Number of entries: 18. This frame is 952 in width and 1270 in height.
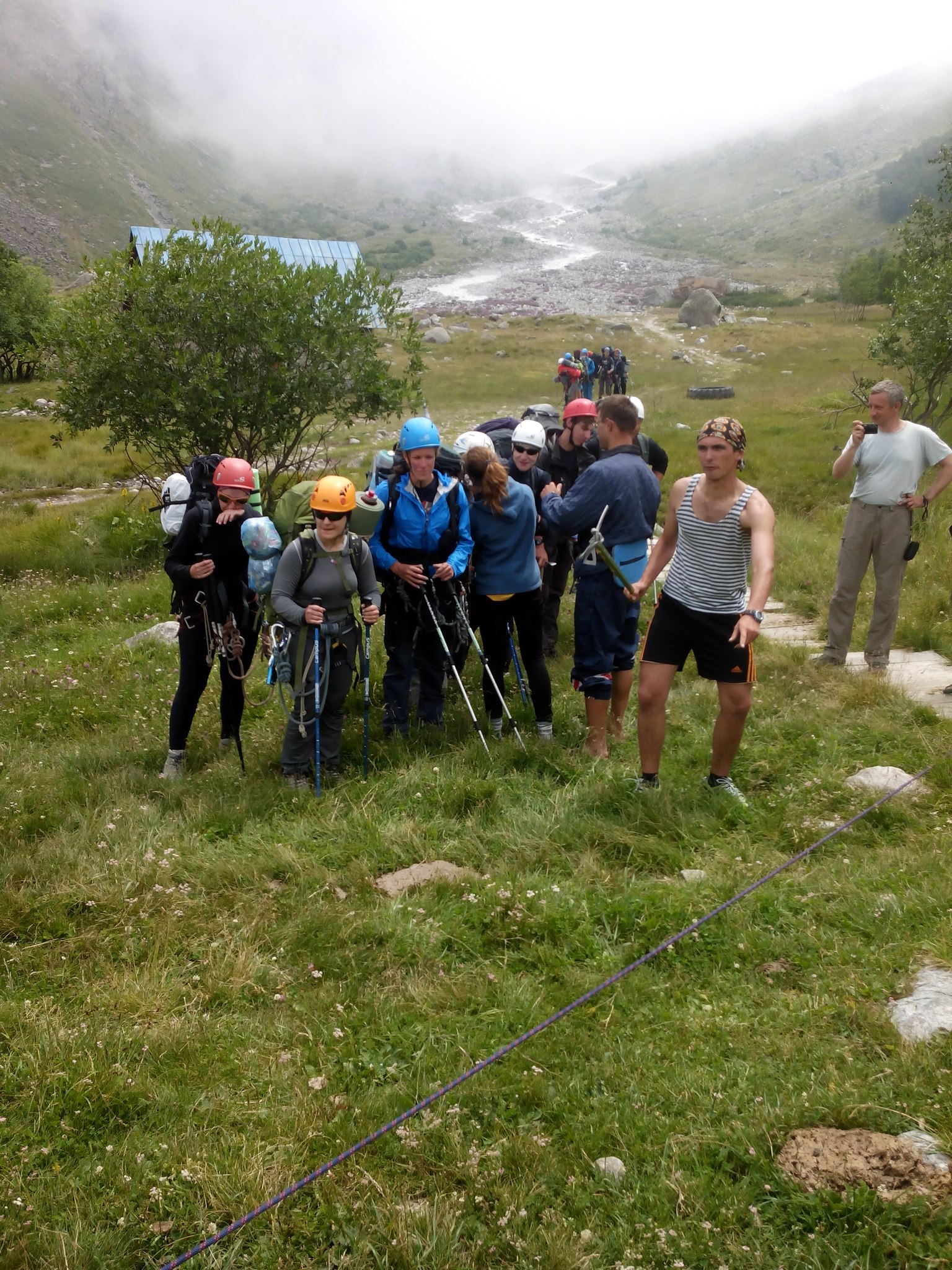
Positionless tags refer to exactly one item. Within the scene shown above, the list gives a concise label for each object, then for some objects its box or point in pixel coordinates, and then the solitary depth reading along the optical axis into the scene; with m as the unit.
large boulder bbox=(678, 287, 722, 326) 62.66
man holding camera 7.38
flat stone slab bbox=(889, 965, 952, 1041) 3.27
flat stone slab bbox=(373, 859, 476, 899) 4.75
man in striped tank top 4.84
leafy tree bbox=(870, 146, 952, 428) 16.36
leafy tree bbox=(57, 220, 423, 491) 12.43
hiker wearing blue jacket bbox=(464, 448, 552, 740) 6.30
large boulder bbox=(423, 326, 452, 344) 55.22
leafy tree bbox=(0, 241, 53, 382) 42.16
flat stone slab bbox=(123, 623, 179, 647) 9.77
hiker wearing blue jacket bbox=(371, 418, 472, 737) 6.12
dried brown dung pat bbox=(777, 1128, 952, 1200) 2.63
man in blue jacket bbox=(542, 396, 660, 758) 5.84
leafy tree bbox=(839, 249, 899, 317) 58.50
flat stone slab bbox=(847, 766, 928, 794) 5.40
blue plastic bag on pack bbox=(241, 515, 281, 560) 5.80
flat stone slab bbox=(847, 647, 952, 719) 6.94
